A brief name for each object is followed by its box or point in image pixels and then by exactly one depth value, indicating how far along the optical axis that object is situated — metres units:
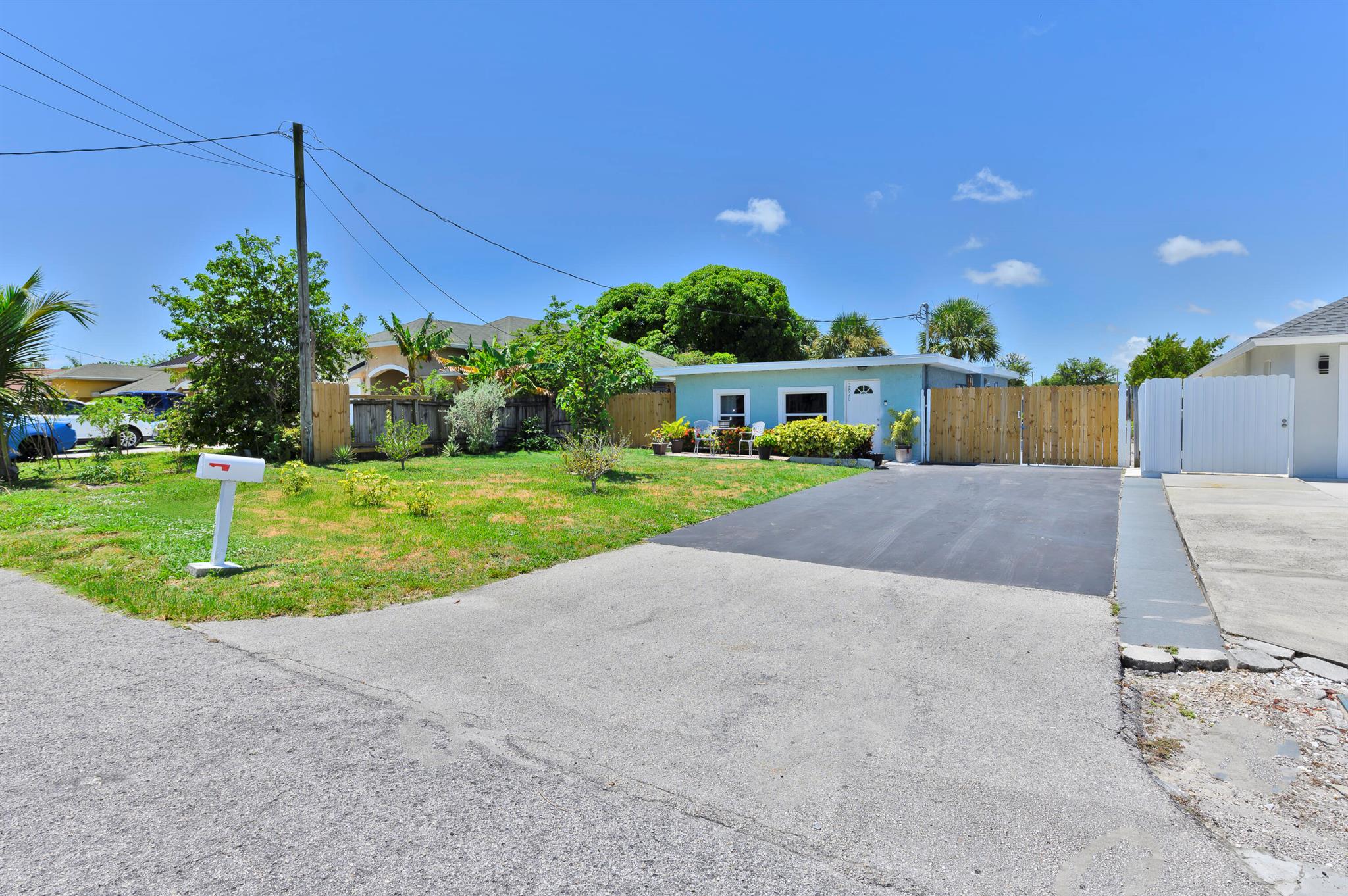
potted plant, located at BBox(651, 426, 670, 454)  20.34
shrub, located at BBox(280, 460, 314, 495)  10.48
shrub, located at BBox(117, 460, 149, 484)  11.72
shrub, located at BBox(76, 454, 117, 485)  11.52
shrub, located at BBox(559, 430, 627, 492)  11.02
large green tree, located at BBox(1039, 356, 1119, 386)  48.41
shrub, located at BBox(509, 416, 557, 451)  20.39
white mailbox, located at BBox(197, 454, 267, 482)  5.85
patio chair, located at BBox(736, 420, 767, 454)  19.56
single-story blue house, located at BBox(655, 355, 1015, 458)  18.42
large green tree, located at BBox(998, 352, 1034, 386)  49.09
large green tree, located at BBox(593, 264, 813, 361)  37.94
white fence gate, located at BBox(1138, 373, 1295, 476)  13.04
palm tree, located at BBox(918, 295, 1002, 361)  34.66
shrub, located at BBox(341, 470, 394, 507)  9.52
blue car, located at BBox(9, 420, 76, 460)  13.60
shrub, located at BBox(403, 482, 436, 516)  8.65
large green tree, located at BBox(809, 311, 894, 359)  35.31
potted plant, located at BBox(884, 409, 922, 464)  17.86
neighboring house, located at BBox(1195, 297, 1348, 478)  12.62
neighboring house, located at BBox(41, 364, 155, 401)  38.75
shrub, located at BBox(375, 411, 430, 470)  14.02
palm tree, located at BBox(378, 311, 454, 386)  29.34
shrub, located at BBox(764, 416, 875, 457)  16.72
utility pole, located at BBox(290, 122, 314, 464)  14.46
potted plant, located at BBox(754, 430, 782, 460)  18.12
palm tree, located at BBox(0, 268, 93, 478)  11.16
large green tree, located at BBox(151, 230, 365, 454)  15.45
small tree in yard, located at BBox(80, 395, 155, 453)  12.96
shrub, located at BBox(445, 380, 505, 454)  19.06
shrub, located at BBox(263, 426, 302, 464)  15.58
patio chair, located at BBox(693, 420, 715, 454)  20.20
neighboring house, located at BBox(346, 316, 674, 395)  33.97
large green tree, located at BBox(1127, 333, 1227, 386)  32.84
